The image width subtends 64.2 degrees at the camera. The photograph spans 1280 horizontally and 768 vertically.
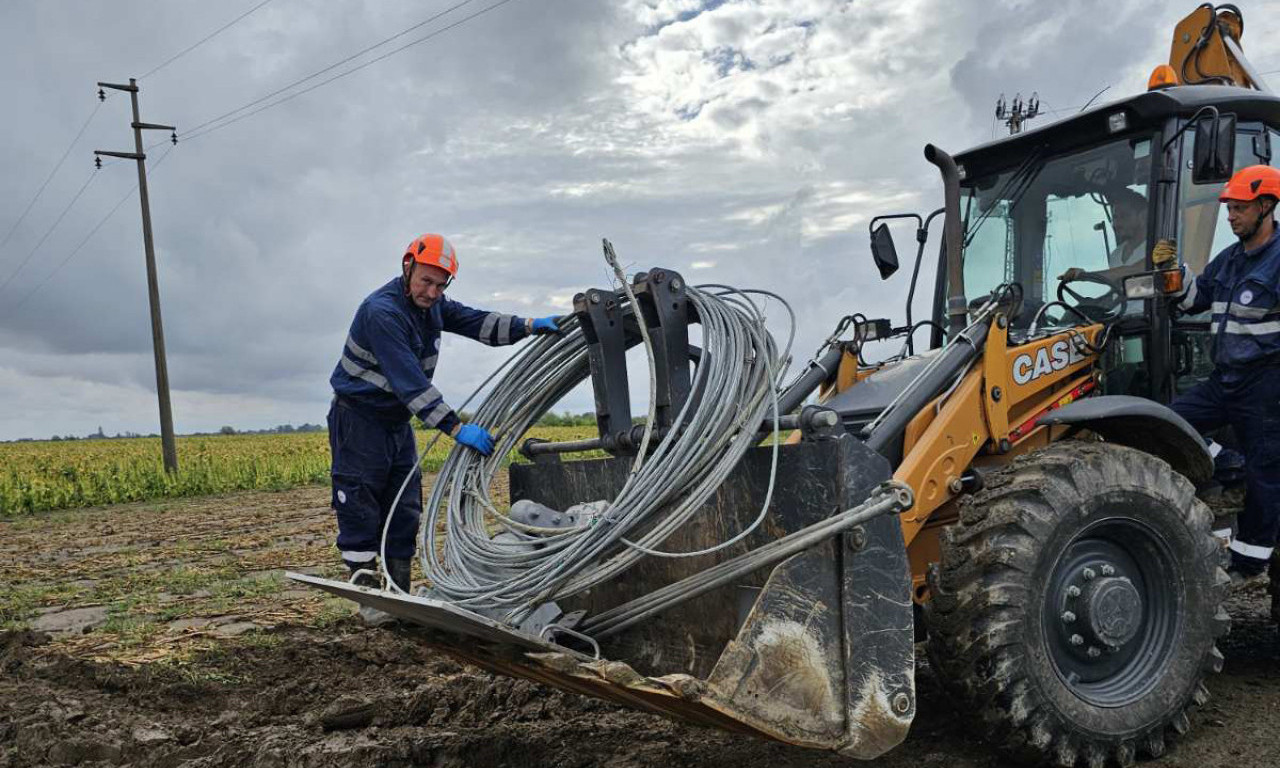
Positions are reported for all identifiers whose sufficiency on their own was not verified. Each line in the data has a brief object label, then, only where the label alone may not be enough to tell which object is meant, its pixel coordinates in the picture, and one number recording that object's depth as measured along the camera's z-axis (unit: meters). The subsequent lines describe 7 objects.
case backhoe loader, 3.29
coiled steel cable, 3.56
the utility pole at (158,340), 22.41
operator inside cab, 4.88
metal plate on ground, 3.19
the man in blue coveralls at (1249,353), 4.62
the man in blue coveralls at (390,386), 5.01
